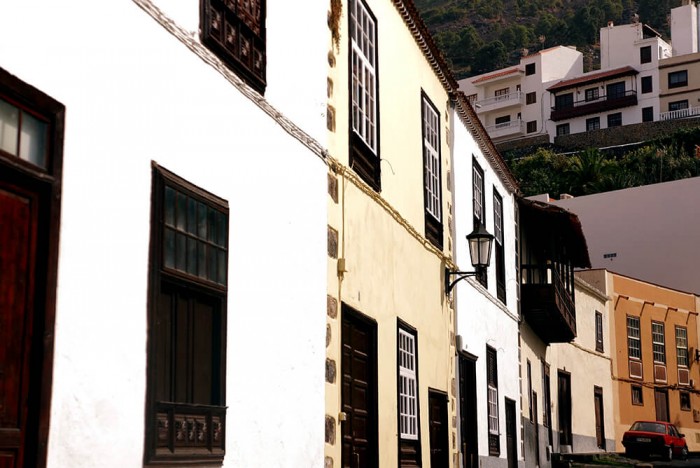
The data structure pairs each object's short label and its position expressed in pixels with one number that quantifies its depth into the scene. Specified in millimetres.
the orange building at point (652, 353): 36000
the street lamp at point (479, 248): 14109
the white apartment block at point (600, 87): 78875
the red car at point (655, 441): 31078
